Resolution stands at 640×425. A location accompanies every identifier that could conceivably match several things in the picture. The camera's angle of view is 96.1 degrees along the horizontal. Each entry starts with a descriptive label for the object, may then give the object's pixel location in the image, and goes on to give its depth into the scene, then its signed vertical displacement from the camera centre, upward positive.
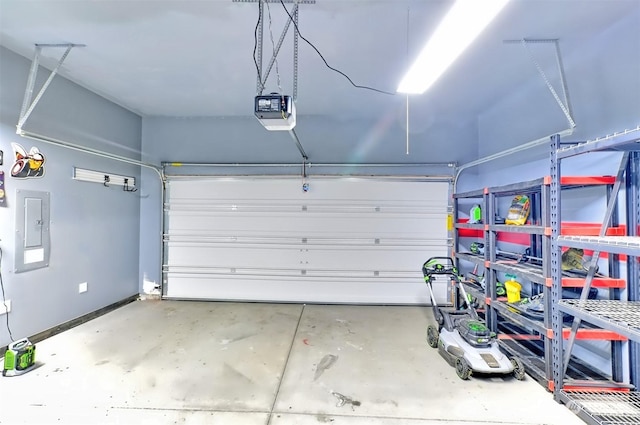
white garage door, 4.54 -0.36
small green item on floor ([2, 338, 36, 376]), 2.41 -1.23
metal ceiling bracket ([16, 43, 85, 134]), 2.70 +1.30
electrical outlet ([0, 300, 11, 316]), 2.74 -0.90
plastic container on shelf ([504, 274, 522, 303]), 2.89 -0.75
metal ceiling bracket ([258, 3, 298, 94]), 2.07 +1.38
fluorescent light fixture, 1.41 +1.02
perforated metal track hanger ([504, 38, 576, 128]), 2.50 +1.42
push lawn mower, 2.35 -1.16
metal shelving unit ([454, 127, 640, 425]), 1.93 -0.62
